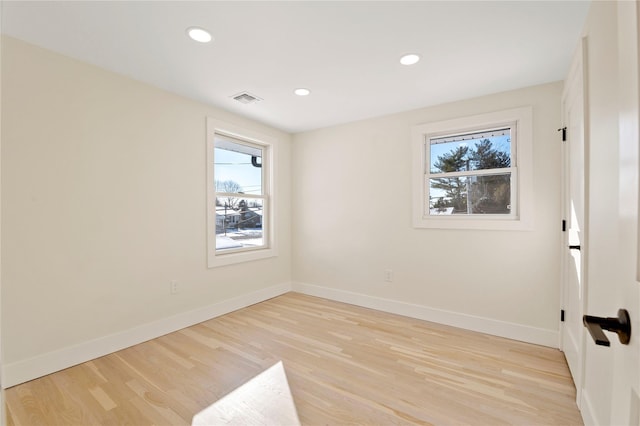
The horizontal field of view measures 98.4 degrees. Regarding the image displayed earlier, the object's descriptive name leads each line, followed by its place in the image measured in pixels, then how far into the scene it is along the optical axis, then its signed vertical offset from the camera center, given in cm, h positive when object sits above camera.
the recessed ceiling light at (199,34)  185 +122
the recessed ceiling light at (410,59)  214 +120
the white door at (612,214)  56 -1
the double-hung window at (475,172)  266 +41
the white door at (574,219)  168 -7
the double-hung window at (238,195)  322 +22
